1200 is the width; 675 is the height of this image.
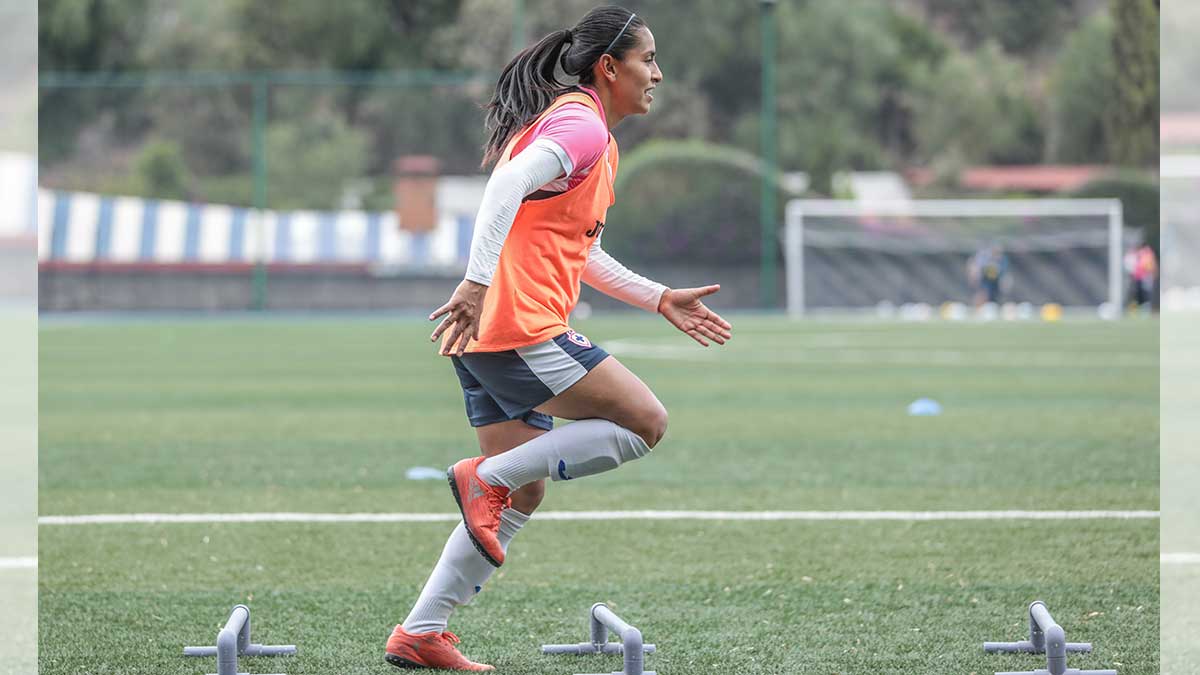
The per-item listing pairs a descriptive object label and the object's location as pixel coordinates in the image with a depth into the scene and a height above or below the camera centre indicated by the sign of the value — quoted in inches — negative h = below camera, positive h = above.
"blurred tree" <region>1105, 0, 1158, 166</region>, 1881.2 +309.7
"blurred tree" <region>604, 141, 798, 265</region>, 1539.1 +129.5
